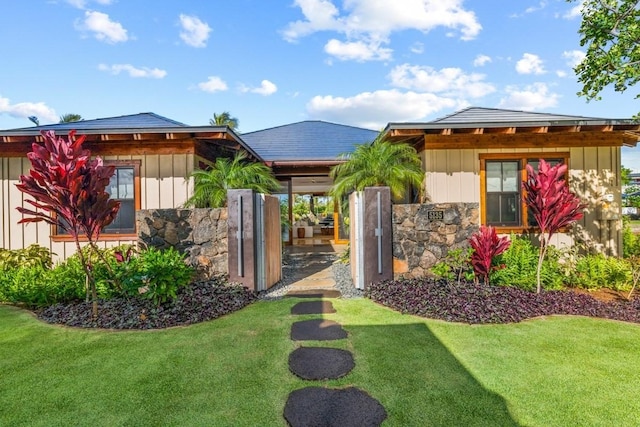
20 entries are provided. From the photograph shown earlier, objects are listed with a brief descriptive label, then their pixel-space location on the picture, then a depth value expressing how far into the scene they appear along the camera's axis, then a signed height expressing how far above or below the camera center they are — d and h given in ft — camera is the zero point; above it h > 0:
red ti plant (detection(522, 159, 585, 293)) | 15.89 +0.58
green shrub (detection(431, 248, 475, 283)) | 17.99 -2.94
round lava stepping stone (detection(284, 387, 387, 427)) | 7.13 -4.54
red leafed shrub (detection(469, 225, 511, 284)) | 16.63 -1.83
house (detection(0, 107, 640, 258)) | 22.07 +2.71
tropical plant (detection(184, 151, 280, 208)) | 20.26 +2.24
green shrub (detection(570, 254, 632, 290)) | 18.22 -3.64
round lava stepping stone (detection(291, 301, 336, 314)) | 14.84 -4.37
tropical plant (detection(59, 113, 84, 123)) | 93.57 +29.65
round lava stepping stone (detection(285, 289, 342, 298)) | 17.53 -4.34
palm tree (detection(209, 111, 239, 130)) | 86.22 +26.94
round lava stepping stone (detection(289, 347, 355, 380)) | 9.25 -4.51
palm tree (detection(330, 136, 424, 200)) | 21.40 +3.14
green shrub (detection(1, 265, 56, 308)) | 15.96 -3.44
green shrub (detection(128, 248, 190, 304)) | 14.48 -2.71
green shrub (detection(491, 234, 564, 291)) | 17.34 -3.18
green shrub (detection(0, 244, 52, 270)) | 18.88 -2.31
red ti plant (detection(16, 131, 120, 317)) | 13.08 +1.44
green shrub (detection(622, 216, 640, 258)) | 26.05 -2.72
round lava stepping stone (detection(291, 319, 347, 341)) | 11.90 -4.47
